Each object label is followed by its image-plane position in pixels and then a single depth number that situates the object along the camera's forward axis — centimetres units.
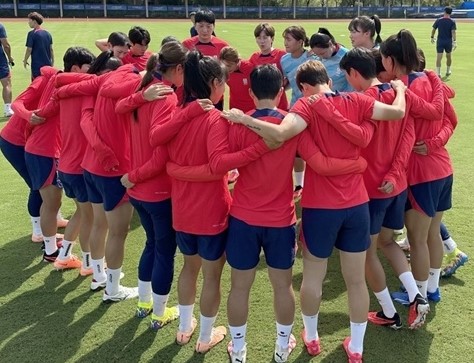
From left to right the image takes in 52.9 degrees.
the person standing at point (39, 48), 1190
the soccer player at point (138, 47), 534
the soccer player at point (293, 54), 596
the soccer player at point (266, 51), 634
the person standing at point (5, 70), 1142
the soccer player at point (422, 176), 366
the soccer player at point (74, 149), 428
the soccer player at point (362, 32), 530
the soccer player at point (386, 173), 338
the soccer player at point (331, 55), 547
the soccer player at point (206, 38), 671
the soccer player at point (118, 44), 512
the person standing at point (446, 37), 1642
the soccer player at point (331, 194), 303
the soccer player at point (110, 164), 392
